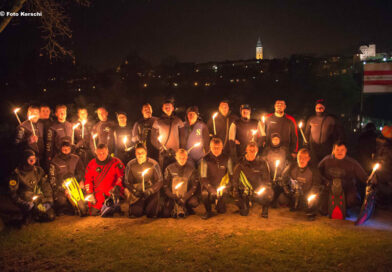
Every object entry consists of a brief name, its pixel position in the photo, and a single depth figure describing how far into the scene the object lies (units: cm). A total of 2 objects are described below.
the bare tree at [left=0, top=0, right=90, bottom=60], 728
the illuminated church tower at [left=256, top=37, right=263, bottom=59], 16500
